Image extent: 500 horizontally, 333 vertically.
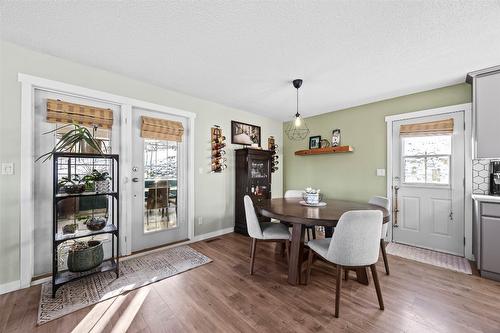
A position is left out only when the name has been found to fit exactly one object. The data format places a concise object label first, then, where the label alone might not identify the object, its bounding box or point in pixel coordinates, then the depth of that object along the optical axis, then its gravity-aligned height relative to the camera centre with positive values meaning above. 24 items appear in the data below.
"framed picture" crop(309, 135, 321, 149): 4.31 +0.52
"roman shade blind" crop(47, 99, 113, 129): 2.20 +0.59
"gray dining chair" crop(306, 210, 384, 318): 1.66 -0.61
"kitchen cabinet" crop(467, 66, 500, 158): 2.39 +0.65
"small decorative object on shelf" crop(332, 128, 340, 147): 4.01 +0.57
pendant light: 4.61 +0.80
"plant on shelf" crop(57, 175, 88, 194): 2.02 -0.19
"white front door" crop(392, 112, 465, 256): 2.87 -0.30
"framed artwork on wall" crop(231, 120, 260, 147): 3.99 +0.66
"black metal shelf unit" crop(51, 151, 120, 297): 2.02 -0.55
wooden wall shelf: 3.75 +0.31
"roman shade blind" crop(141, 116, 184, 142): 2.86 +0.54
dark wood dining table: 1.90 -0.47
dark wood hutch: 3.77 -0.22
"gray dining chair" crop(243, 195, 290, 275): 2.35 -0.75
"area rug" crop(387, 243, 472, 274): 2.54 -1.20
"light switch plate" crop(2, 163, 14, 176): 1.97 -0.03
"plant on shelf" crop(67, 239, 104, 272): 2.04 -0.89
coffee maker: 2.54 -0.13
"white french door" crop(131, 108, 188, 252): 2.86 -0.34
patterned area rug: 1.79 -1.19
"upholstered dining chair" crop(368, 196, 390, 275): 2.31 -0.46
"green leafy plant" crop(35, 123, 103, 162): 2.02 +0.27
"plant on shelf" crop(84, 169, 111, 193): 2.17 -0.15
